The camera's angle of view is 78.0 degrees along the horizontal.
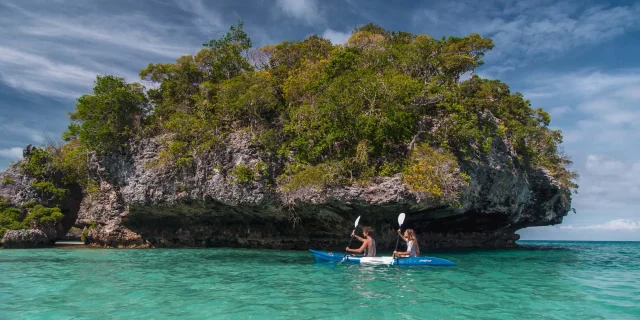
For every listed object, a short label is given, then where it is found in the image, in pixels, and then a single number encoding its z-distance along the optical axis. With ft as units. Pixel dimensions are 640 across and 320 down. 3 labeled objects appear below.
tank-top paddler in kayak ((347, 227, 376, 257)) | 48.49
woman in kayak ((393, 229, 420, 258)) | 45.70
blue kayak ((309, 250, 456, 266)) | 42.80
